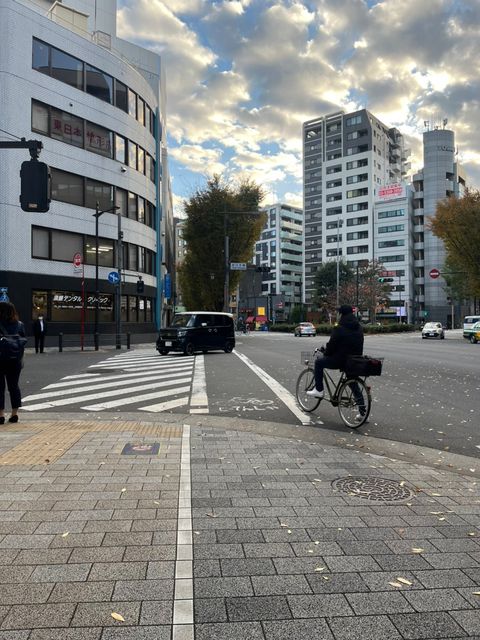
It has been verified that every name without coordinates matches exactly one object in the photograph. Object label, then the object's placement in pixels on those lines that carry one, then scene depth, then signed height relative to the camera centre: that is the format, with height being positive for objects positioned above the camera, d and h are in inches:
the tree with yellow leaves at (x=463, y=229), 1652.3 +282.0
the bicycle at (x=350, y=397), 299.9 -50.4
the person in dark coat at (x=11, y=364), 298.7 -29.2
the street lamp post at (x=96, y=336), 1010.7 -43.6
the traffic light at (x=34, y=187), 332.2 +85.1
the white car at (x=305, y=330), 2160.4 -70.3
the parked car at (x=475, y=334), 1538.8 -63.8
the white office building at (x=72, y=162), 1081.4 +384.5
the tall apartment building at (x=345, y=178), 4239.7 +1196.4
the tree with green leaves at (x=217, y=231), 1846.7 +306.3
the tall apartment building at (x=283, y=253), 5108.3 +628.2
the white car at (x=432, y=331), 1851.6 -65.3
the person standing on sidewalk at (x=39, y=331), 905.5 -29.7
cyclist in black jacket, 301.9 -15.6
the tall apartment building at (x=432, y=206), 3725.4 +820.6
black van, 886.4 -35.0
